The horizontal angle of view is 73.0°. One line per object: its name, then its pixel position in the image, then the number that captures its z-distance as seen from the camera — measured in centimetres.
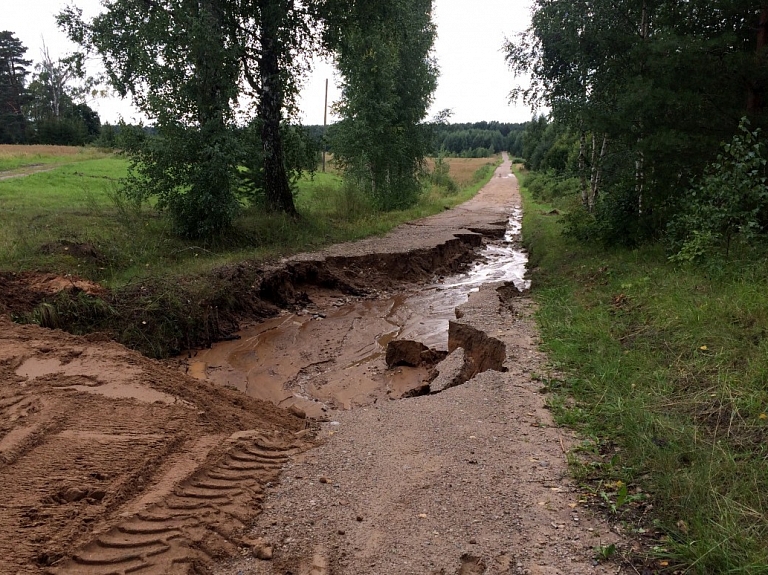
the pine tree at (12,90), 4731
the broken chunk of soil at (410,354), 730
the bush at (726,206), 698
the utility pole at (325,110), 3703
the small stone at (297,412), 520
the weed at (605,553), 268
